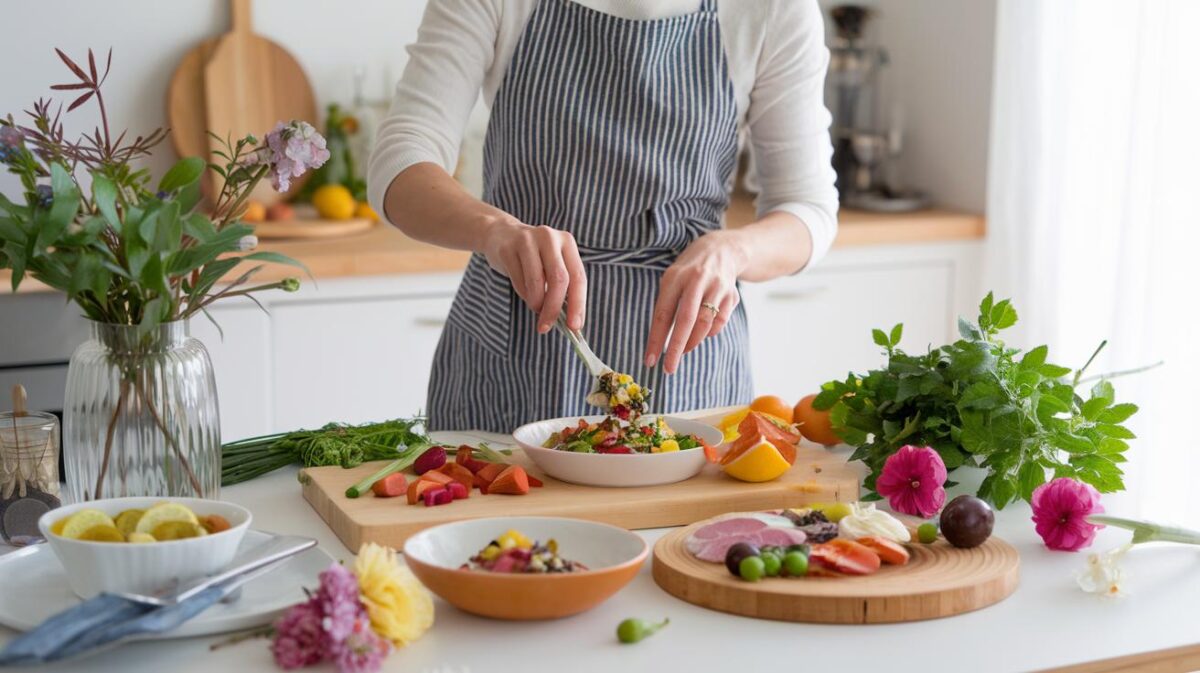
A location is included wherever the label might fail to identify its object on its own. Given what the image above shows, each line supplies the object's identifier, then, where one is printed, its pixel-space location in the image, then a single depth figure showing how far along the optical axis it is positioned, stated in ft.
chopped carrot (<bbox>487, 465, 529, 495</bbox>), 4.27
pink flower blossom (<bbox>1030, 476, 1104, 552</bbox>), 4.03
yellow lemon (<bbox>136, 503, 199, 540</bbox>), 3.34
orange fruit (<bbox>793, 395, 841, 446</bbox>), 4.99
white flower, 3.68
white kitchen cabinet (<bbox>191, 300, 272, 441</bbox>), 8.23
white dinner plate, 3.26
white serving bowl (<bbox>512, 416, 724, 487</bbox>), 4.34
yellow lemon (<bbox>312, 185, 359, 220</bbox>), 9.67
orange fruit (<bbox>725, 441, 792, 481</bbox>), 4.43
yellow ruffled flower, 3.13
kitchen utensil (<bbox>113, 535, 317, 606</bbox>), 3.16
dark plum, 3.82
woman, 5.81
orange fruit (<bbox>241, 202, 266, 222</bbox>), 9.45
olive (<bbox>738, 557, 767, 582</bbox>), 3.50
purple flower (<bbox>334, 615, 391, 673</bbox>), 3.02
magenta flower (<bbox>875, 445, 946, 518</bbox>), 4.16
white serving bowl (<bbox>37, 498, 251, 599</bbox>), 3.20
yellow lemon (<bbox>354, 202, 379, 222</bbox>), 9.95
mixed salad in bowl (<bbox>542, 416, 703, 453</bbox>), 4.45
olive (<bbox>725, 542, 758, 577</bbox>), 3.55
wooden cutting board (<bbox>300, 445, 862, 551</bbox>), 4.00
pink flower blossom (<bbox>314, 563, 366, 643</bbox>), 3.01
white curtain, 8.09
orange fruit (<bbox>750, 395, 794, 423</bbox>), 5.13
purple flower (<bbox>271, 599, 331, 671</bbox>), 3.05
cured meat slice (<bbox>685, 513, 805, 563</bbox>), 3.73
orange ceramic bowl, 3.26
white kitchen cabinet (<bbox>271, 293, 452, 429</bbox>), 8.46
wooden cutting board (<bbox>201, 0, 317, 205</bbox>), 9.69
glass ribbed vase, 3.75
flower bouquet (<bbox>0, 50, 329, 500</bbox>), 3.49
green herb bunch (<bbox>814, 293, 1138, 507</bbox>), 4.33
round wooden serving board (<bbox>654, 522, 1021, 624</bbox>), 3.43
